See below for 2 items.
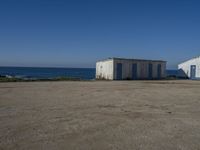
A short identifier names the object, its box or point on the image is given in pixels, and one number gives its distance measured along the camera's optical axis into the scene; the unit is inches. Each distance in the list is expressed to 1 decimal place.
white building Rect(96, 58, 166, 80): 1002.1
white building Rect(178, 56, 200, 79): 1083.5
